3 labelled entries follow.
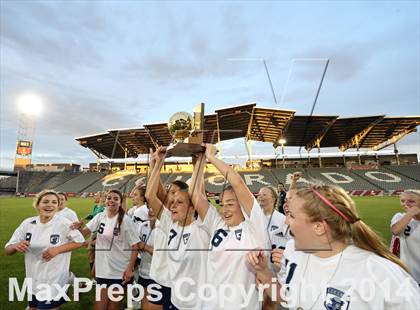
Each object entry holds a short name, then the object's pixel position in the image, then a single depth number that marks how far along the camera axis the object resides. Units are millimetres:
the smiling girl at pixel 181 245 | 2766
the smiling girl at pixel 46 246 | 3393
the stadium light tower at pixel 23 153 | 55916
